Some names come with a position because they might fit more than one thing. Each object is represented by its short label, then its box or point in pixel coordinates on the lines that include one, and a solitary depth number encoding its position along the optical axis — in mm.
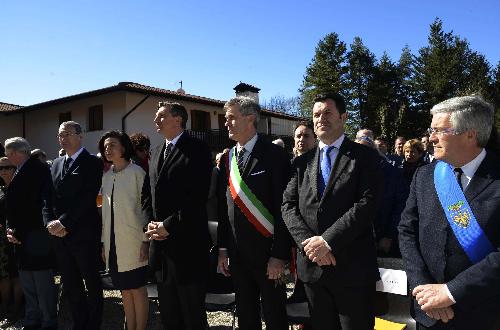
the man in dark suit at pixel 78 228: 4172
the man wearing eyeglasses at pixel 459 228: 2131
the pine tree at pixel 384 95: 35812
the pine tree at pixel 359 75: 41625
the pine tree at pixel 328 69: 39906
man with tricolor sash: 3111
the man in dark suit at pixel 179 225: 3414
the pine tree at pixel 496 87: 32588
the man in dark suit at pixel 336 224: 2619
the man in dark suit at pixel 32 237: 4691
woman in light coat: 3883
